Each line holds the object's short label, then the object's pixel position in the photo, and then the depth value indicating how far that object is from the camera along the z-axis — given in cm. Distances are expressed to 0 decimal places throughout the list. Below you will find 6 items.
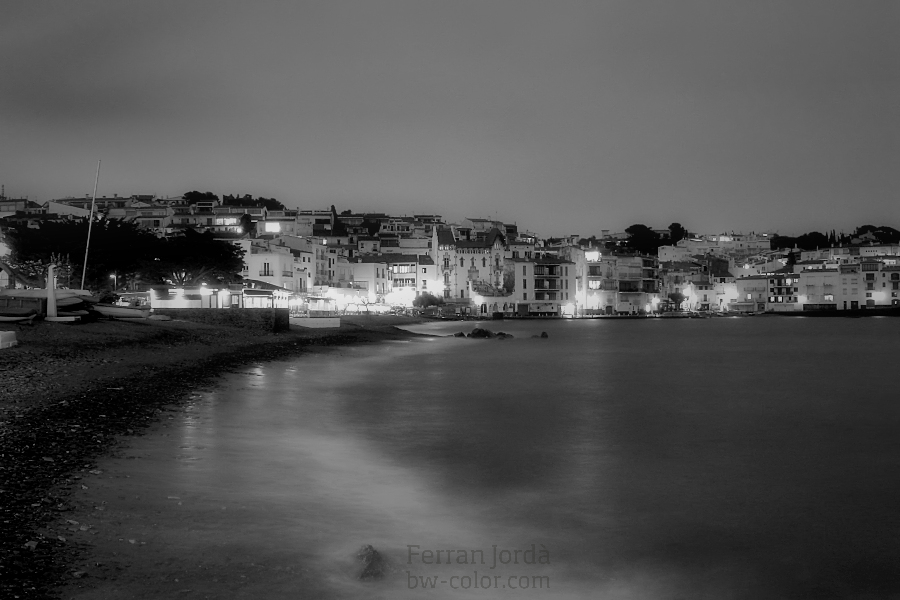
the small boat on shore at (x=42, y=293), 2939
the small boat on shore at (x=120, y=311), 3281
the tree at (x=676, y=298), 12888
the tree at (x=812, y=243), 19044
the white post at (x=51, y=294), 2652
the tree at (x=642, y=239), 17262
